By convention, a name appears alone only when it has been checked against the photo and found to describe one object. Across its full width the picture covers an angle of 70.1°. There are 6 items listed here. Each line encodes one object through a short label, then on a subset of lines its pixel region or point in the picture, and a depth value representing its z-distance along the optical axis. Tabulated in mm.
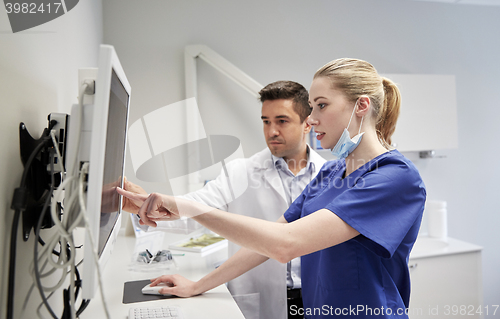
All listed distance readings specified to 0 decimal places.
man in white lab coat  1577
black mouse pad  1181
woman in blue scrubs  912
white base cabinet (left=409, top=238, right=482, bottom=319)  2273
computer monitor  542
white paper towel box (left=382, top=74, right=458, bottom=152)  2561
